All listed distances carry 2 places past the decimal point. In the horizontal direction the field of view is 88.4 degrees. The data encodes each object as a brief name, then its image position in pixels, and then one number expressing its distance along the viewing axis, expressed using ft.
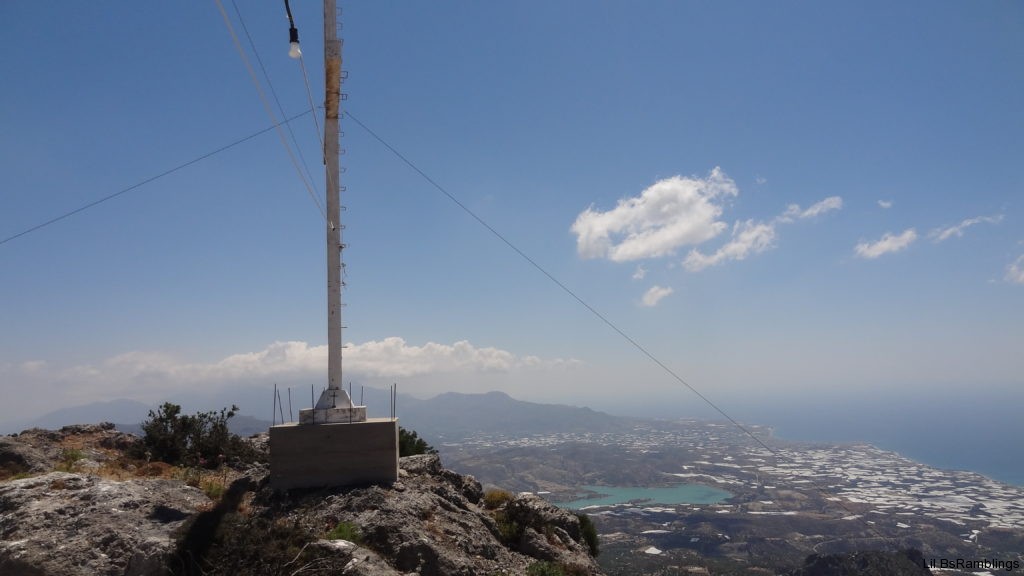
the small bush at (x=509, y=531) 35.65
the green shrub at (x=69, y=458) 37.05
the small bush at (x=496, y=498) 42.20
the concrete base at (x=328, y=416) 35.42
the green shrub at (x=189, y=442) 45.75
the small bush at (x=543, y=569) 29.09
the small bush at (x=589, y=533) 50.93
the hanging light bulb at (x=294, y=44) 29.22
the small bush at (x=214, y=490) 32.01
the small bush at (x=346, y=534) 26.16
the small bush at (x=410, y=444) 54.06
